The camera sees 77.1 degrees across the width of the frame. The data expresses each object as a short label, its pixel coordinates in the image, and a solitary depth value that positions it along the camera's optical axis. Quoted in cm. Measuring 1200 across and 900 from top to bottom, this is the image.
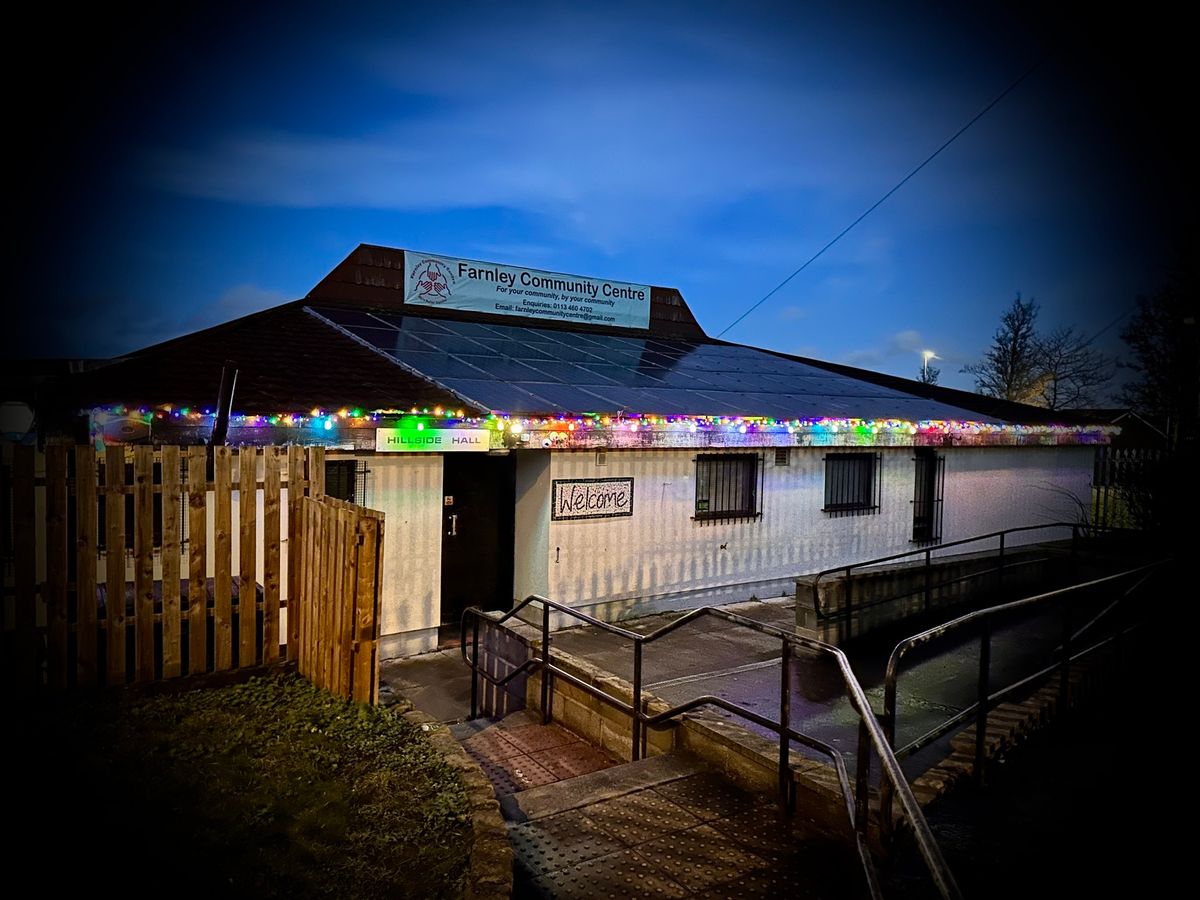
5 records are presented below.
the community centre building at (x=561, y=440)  893
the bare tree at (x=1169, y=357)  1767
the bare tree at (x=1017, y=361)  3947
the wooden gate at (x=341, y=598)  525
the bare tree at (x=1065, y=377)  3906
